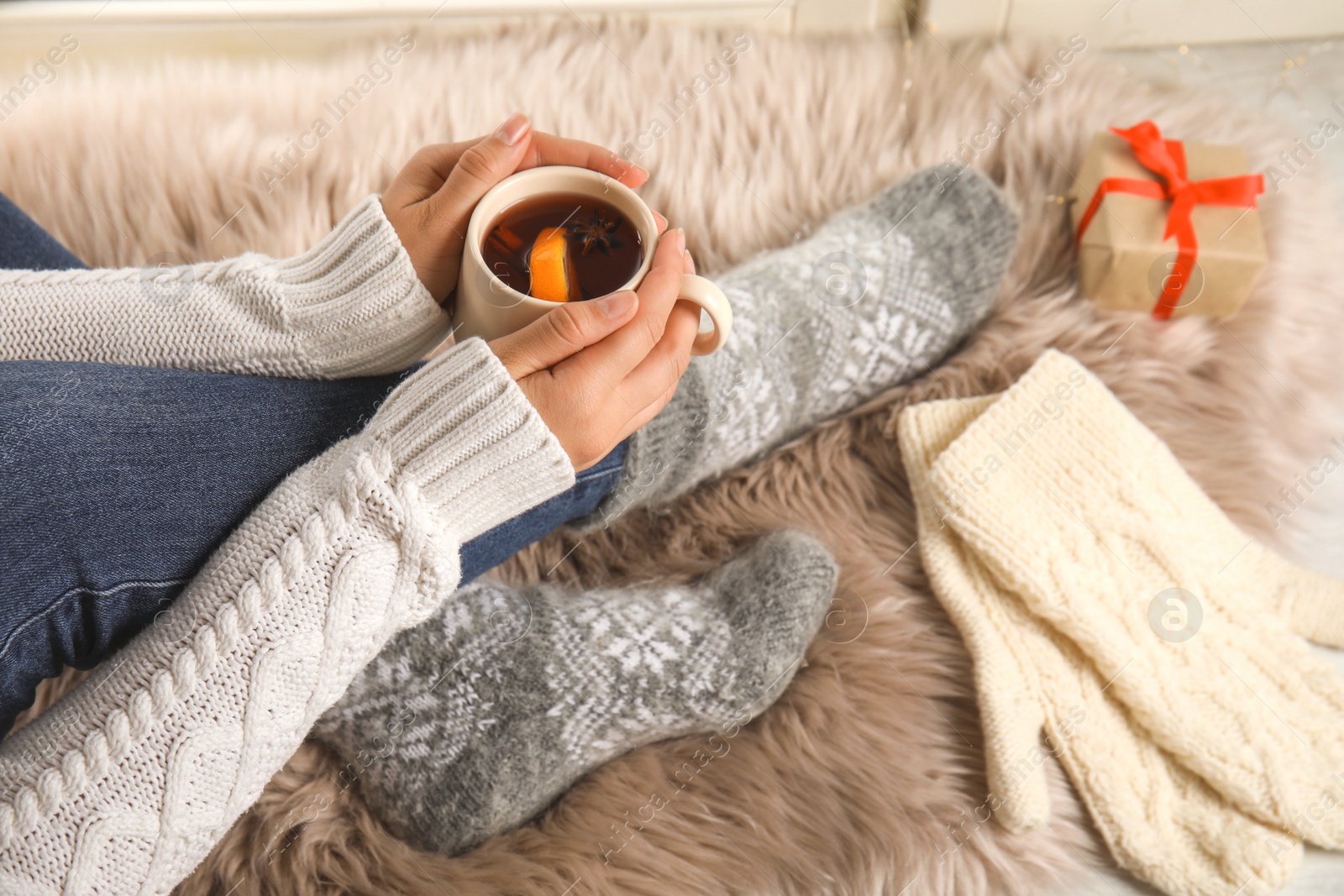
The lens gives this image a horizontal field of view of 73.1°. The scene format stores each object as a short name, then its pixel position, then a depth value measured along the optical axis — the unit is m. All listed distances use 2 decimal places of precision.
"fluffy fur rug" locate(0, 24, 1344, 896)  0.71
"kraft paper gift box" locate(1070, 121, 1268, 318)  0.86
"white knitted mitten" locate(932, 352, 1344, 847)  0.73
